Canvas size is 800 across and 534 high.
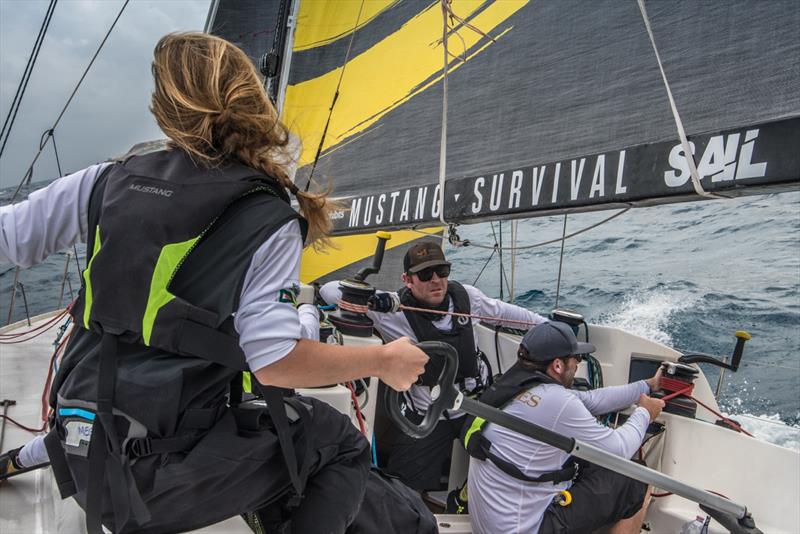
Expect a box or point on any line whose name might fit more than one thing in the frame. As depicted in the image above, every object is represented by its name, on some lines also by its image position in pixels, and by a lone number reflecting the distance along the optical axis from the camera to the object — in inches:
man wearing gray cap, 76.7
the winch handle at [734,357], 92.4
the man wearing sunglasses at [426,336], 101.9
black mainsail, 65.4
